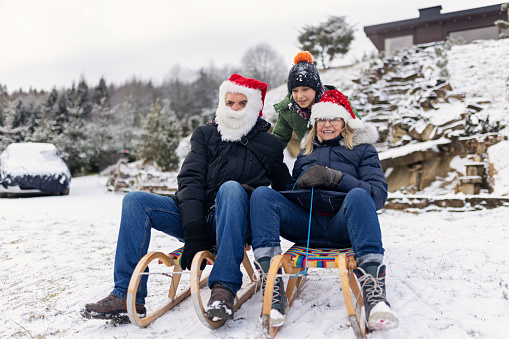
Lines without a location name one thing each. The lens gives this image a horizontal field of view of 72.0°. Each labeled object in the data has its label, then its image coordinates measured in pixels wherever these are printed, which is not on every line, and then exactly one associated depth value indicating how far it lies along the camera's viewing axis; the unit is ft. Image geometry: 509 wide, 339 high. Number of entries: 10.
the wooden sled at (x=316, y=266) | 5.46
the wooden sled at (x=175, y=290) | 5.77
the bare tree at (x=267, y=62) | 104.15
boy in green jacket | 9.59
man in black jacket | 6.07
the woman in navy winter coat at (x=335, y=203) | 5.65
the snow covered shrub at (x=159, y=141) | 45.52
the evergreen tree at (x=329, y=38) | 64.39
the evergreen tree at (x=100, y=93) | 113.50
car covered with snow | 30.14
